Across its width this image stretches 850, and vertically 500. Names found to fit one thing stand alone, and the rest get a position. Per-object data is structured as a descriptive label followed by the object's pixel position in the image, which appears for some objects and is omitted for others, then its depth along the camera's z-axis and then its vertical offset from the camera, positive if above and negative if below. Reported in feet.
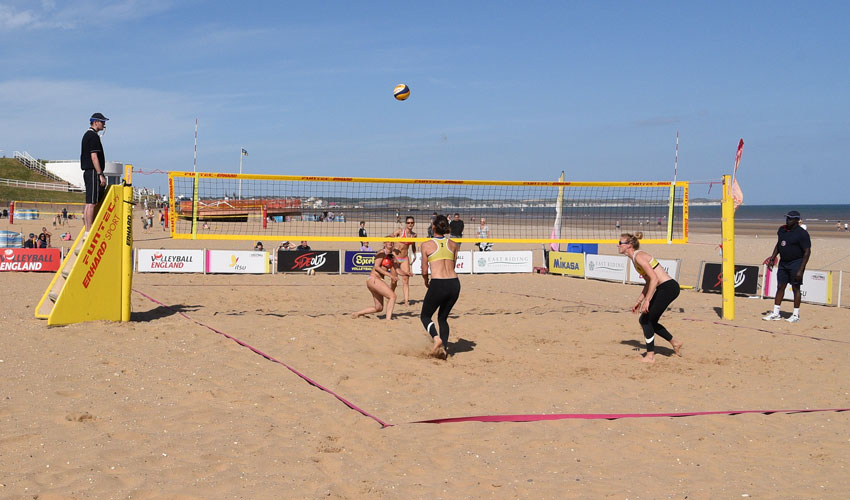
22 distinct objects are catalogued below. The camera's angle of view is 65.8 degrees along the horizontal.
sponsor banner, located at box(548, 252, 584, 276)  60.59 -4.28
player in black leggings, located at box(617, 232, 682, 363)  25.25 -2.67
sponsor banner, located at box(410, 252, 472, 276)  62.75 -4.77
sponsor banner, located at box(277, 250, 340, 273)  61.41 -4.92
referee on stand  25.63 +1.50
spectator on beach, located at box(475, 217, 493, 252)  66.59 -1.89
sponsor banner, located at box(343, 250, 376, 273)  62.23 -4.97
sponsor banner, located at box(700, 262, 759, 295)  48.39 -4.00
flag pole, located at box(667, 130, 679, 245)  33.37 +0.54
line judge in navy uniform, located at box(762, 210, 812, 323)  33.88 -1.45
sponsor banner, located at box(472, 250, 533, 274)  63.21 -4.48
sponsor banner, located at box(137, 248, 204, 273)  58.39 -5.04
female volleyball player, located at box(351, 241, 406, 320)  31.73 -3.32
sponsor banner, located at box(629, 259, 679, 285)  54.87 -4.11
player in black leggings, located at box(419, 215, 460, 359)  24.59 -2.63
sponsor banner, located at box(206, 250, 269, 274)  59.06 -5.01
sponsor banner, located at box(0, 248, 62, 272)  54.90 -5.07
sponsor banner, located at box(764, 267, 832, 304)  42.98 -4.04
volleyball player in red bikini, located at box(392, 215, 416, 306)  35.40 -2.32
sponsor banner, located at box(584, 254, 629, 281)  56.97 -4.21
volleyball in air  39.14 +7.16
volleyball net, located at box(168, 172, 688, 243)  29.66 +0.78
